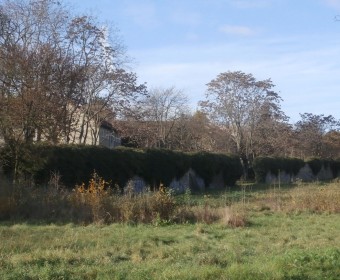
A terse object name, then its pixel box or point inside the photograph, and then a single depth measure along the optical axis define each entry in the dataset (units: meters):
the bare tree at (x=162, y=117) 63.72
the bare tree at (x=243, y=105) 67.00
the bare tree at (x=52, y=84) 26.48
